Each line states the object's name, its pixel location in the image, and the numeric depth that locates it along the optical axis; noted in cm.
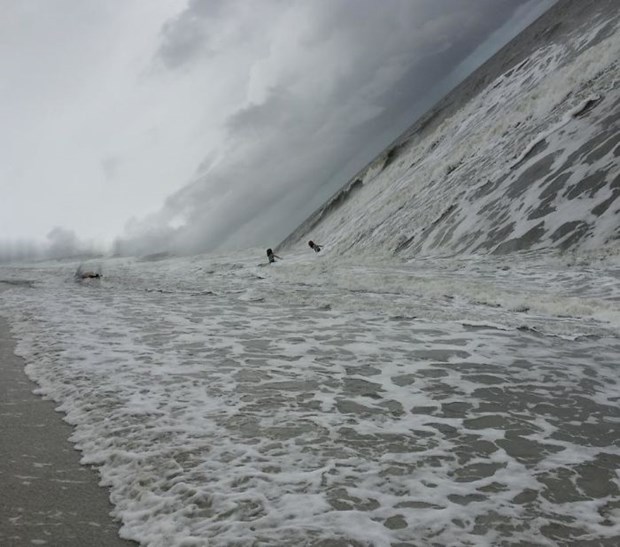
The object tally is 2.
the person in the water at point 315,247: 3469
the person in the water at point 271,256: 3289
